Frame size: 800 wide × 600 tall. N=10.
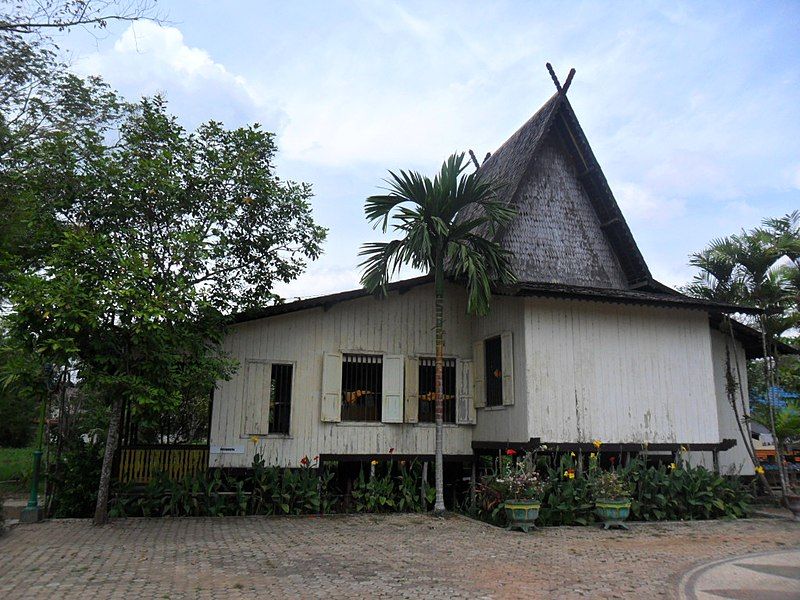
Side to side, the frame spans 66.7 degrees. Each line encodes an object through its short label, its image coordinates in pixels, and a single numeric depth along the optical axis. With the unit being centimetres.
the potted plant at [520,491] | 920
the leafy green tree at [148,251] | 854
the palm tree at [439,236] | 1052
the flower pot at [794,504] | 1061
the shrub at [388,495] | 1110
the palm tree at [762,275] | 1228
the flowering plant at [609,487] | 968
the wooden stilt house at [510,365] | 1111
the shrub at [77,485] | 1005
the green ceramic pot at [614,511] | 948
